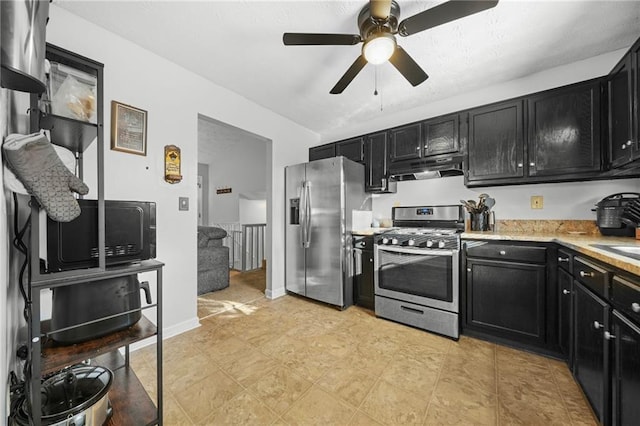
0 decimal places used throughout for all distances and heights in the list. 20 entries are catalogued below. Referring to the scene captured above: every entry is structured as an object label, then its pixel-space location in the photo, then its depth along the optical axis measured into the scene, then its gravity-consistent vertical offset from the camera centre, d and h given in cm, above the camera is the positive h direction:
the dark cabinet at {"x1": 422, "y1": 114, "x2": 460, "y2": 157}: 260 +85
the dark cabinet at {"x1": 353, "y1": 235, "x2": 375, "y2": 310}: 283 -69
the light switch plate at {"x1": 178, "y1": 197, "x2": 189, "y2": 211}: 228 +9
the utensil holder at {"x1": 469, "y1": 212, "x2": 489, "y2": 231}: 250 -9
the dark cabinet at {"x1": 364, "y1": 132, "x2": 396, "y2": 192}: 310 +63
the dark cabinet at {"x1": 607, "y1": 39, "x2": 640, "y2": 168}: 157 +72
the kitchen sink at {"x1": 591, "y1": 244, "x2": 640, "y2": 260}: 120 -20
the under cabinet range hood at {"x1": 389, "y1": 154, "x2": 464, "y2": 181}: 262 +51
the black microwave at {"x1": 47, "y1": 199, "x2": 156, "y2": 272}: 104 -11
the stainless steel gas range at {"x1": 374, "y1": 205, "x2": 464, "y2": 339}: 219 -59
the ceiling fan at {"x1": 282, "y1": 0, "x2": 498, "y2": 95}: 134 +112
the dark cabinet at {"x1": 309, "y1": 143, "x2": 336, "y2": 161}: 360 +93
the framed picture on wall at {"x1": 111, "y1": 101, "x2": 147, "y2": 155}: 190 +68
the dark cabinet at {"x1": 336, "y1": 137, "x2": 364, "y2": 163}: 331 +89
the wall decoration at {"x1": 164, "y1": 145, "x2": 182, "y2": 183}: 218 +44
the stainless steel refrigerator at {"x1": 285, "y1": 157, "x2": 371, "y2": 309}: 286 -14
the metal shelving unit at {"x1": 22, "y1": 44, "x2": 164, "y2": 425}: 92 -35
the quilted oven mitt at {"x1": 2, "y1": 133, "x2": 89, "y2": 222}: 81 +14
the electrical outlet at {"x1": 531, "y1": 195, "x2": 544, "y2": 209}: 237 +11
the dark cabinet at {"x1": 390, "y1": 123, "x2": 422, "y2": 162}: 283 +84
